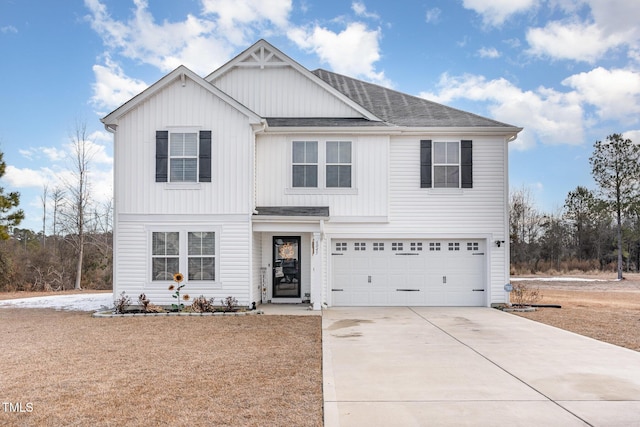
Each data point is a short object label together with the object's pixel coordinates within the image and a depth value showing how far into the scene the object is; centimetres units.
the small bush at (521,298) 1515
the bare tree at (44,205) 3038
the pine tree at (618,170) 2945
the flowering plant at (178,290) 1364
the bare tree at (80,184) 2503
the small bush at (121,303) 1356
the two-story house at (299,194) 1411
